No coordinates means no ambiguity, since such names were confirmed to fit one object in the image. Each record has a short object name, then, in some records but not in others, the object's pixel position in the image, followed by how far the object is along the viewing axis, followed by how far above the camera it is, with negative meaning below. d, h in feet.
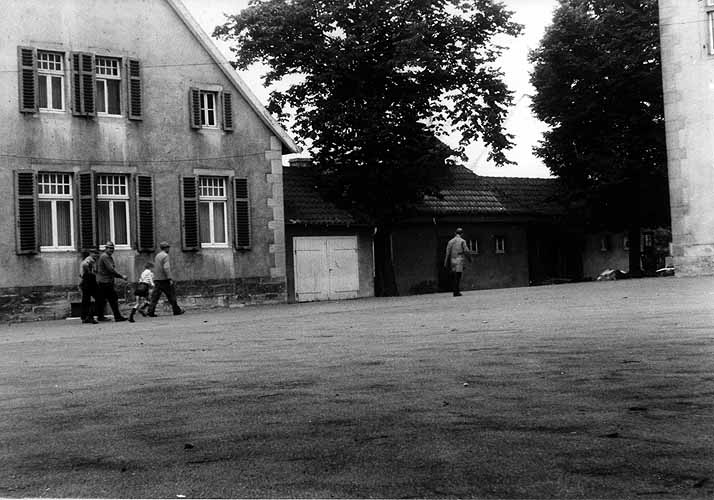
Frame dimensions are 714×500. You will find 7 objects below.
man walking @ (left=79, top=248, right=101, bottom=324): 80.23 -0.07
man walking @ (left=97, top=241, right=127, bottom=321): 79.97 +0.51
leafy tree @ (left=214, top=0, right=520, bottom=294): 111.55 +20.23
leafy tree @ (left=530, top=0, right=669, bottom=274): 134.92 +20.73
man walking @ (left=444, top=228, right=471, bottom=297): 97.19 +1.26
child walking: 86.89 -0.40
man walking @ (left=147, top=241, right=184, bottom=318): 87.71 -0.02
